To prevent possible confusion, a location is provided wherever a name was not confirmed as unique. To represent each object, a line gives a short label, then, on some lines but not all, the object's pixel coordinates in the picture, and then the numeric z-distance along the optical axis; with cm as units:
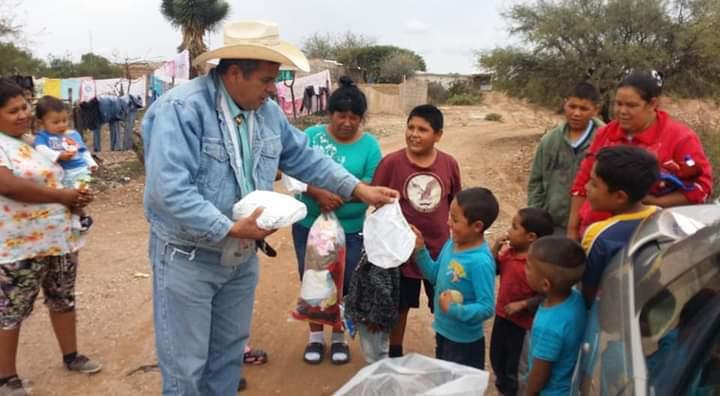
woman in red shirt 296
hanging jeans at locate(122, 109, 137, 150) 1485
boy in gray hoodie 368
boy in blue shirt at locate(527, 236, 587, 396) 230
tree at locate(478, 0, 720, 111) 1645
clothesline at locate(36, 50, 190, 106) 1391
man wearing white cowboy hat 223
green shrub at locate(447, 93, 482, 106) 4025
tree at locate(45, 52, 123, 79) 3066
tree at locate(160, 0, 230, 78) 2716
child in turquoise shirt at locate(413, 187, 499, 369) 281
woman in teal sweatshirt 366
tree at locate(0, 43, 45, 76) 1908
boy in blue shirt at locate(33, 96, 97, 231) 357
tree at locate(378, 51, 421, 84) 4553
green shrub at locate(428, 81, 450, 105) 4003
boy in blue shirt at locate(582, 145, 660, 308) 232
